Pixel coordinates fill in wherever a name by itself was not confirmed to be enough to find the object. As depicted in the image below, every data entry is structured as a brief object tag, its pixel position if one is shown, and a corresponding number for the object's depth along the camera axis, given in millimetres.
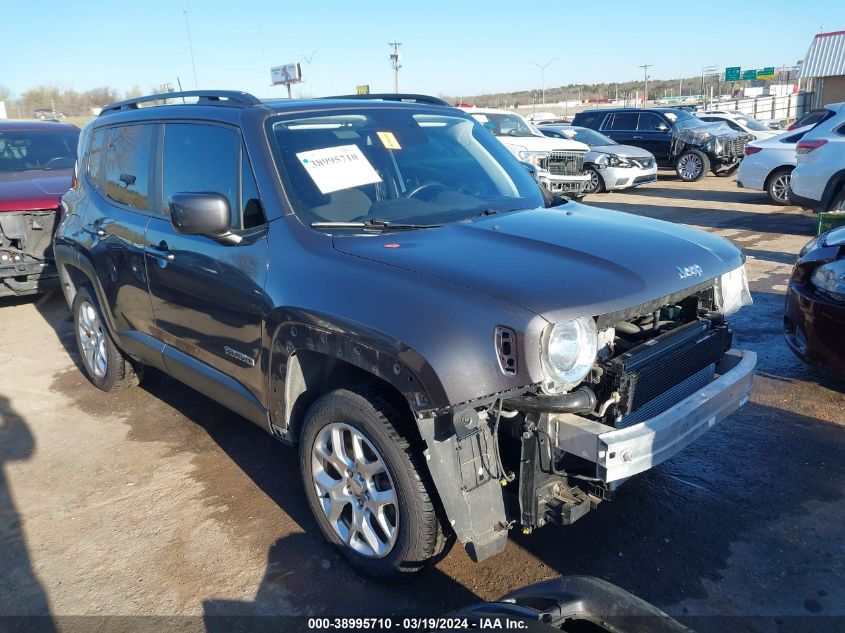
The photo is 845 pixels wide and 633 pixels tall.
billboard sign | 44803
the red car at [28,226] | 7270
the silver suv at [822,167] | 9547
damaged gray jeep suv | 2422
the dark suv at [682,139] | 16688
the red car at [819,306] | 4098
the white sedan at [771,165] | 12211
